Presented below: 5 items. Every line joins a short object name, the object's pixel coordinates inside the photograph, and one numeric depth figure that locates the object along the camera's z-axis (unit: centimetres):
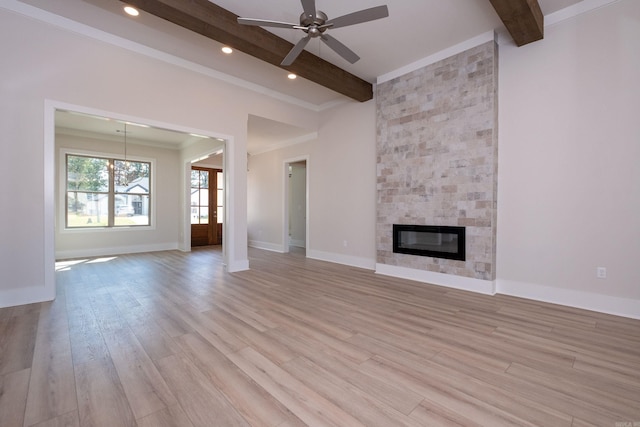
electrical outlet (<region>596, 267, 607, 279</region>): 305
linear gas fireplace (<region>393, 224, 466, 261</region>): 397
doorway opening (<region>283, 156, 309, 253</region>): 854
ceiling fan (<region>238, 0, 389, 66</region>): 253
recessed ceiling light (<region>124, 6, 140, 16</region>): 313
